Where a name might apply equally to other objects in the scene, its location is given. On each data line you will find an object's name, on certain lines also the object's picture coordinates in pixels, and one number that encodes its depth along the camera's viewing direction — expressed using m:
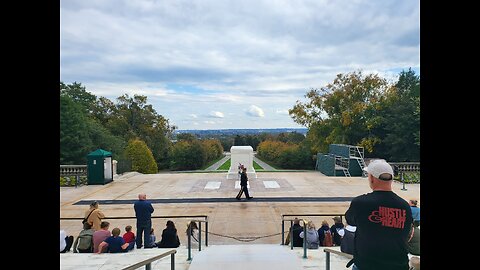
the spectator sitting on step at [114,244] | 6.69
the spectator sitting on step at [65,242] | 6.56
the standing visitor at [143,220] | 7.54
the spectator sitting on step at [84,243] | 6.88
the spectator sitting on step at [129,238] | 7.02
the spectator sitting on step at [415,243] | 4.76
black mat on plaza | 14.12
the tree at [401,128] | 30.12
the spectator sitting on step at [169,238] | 7.56
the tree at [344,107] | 33.44
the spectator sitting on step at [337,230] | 7.54
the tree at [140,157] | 32.78
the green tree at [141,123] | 38.31
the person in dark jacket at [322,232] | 7.68
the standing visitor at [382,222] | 2.74
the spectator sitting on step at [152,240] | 7.69
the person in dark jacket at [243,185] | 13.51
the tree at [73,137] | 27.41
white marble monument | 20.11
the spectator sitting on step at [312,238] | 7.39
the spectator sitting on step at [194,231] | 7.70
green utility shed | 18.97
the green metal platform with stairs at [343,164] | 23.16
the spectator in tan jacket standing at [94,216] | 7.38
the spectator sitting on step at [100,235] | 6.79
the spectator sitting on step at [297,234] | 7.71
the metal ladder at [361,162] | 23.44
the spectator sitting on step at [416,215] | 5.05
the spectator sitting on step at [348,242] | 5.43
